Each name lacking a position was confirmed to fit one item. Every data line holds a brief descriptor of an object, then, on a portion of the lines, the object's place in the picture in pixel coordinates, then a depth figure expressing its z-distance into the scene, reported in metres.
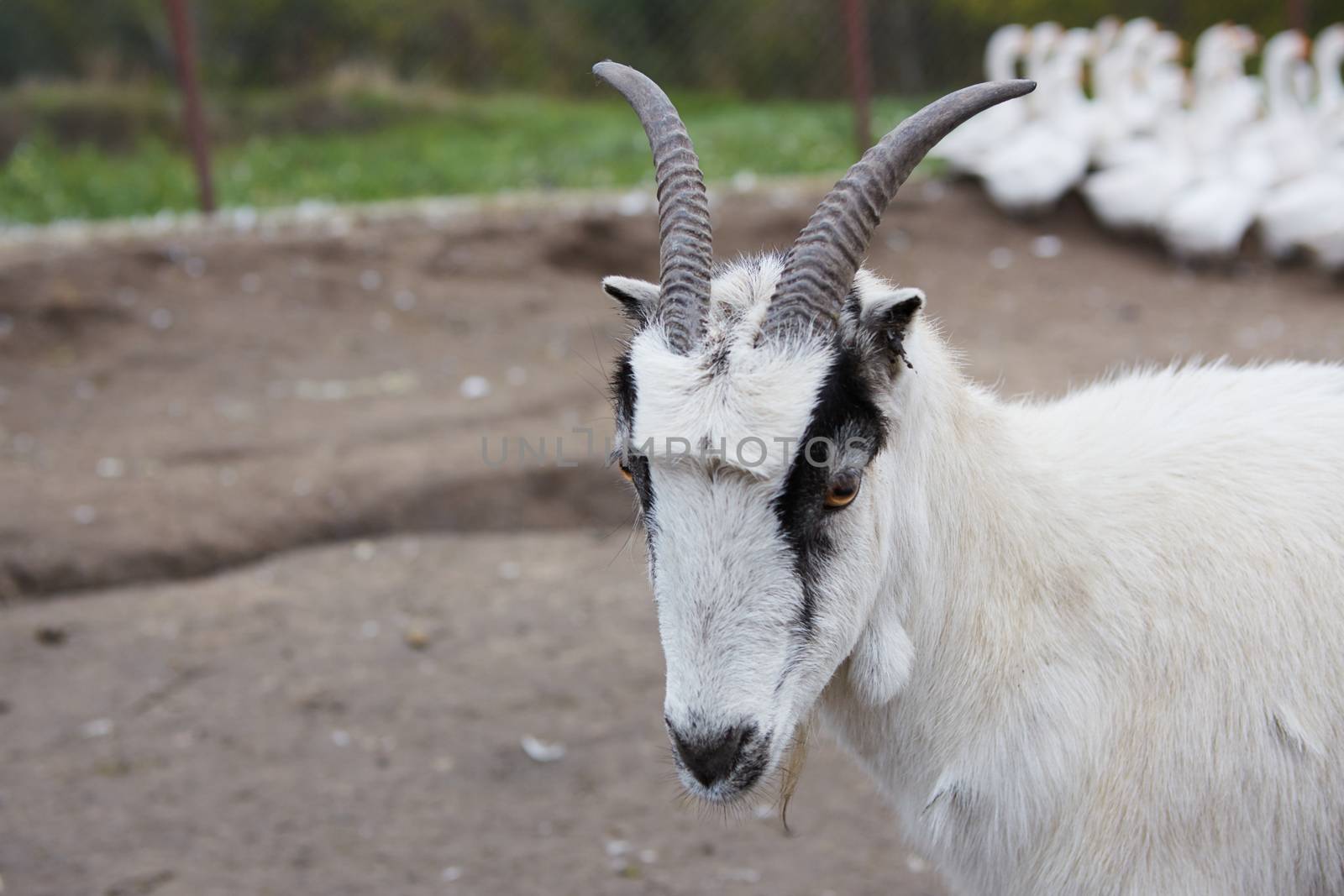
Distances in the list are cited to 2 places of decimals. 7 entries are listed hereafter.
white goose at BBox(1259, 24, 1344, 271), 9.26
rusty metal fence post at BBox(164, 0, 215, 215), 9.01
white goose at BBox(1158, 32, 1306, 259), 9.57
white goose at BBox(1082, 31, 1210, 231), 9.87
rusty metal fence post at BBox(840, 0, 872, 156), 10.22
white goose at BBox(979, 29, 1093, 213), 10.05
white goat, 2.18
